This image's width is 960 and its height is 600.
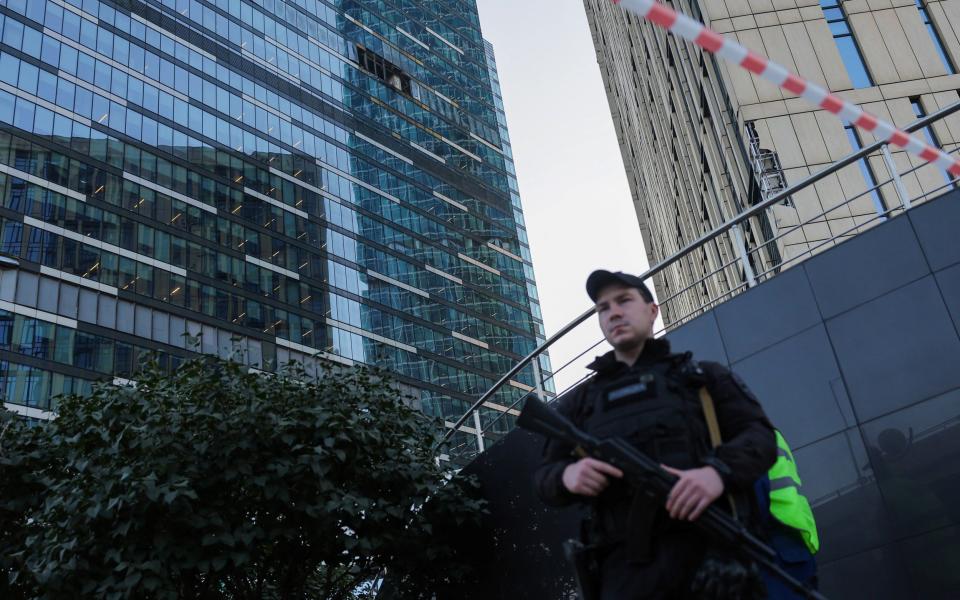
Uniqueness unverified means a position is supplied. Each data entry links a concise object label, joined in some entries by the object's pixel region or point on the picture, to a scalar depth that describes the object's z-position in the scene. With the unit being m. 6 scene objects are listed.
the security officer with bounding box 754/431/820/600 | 4.64
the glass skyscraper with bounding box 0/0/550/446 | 59.38
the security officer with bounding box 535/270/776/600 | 4.04
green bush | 10.53
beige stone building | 24.92
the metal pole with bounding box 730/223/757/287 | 10.30
